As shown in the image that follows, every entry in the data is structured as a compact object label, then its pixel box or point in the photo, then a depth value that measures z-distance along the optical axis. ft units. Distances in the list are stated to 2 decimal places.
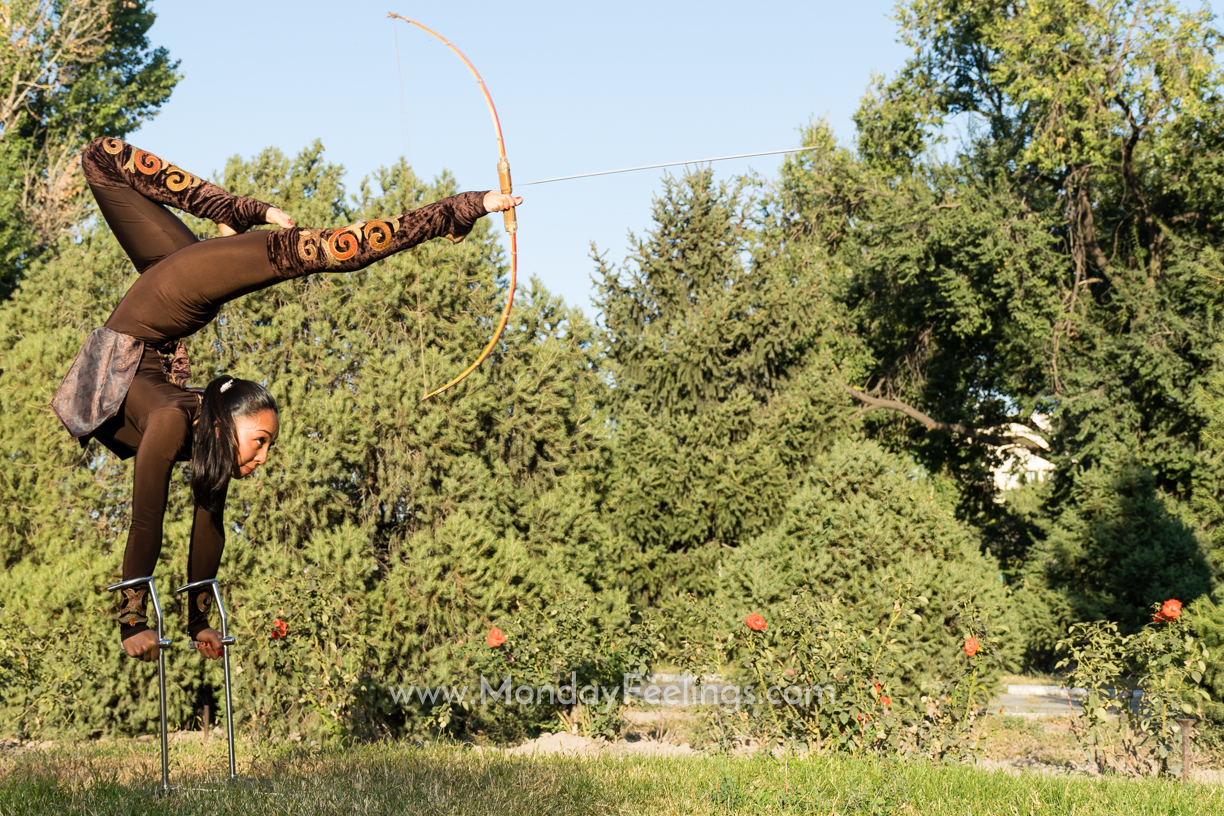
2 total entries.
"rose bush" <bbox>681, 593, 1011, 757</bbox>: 23.34
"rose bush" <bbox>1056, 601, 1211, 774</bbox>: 22.89
